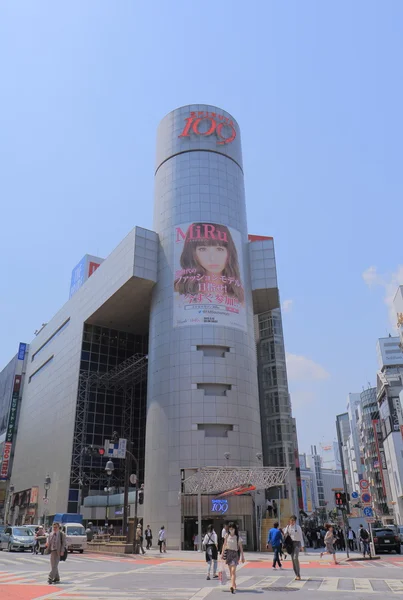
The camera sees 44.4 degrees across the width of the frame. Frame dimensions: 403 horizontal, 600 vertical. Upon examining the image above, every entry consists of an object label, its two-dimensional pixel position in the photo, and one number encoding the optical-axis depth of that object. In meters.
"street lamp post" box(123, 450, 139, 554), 32.50
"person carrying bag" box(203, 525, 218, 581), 18.34
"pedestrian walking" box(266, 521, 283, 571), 20.45
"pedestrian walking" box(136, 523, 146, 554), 33.16
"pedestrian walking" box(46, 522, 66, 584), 15.65
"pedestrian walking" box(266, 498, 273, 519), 41.99
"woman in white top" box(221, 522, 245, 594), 14.34
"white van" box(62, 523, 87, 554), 34.53
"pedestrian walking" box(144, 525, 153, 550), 37.22
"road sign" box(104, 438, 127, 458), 39.47
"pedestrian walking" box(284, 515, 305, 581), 16.38
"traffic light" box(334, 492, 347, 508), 27.79
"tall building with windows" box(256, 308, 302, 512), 63.56
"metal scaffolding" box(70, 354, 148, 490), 59.84
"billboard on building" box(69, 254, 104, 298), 79.31
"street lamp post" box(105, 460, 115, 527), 55.03
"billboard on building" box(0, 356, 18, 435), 96.06
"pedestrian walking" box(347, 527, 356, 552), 36.32
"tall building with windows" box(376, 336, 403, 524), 89.50
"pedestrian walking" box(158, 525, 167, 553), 33.50
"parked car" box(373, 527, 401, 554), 32.47
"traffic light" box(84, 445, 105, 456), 57.97
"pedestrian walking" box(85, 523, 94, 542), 42.82
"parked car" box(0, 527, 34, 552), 36.56
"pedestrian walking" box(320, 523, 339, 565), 23.45
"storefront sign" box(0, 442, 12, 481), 90.57
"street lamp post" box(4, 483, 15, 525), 81.72
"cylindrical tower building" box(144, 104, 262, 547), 44.44
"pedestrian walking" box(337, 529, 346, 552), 41.29
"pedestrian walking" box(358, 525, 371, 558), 27.41
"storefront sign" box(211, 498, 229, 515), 39.69
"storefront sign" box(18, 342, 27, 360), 95.44
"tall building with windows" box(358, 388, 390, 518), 106.59
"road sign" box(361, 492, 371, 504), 25.58
